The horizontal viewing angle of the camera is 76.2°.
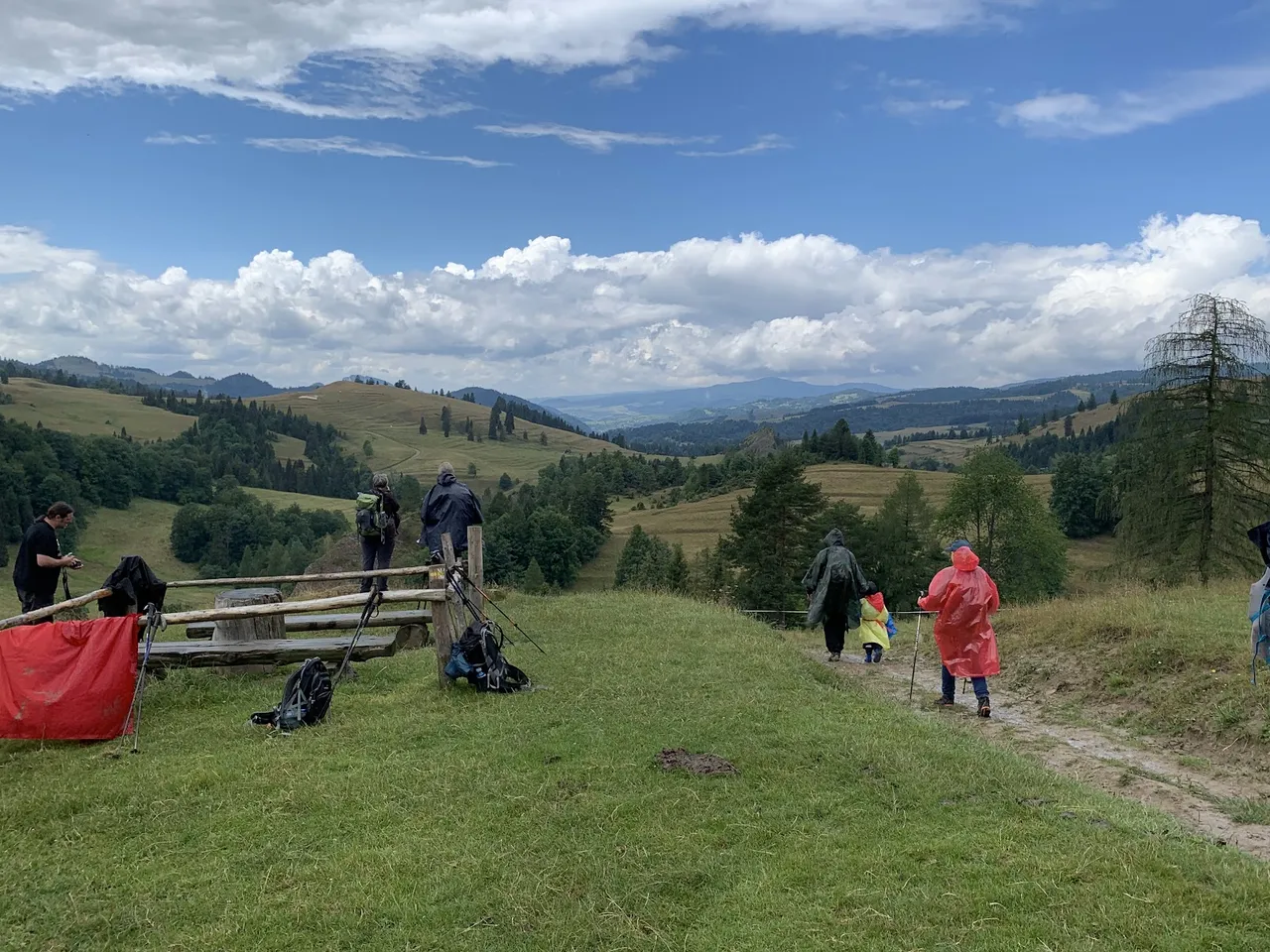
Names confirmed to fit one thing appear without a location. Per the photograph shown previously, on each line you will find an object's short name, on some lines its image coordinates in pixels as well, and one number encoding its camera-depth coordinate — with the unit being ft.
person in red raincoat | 34.45
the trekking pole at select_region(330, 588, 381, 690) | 31.94
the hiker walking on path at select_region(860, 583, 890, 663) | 49.96
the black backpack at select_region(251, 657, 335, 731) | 28.40
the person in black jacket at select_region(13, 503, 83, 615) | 35.01
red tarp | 27.40
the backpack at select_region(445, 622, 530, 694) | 31.91
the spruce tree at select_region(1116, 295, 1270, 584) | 86.94
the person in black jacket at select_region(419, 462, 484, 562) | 46.13
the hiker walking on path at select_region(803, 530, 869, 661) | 47.88
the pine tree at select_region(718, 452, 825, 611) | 164.14
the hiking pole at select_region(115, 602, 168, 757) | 27.86
